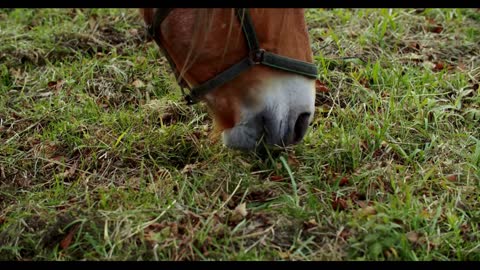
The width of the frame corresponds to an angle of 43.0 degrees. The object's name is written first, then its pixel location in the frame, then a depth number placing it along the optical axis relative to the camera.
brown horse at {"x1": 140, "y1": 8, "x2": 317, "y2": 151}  2.46
